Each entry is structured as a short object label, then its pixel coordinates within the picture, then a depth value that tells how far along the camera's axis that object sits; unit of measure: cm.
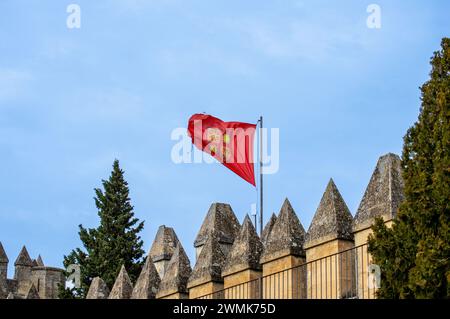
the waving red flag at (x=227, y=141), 2959
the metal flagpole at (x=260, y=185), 2670
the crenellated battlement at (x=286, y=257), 1953
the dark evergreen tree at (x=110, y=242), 3734
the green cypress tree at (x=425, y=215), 1566
